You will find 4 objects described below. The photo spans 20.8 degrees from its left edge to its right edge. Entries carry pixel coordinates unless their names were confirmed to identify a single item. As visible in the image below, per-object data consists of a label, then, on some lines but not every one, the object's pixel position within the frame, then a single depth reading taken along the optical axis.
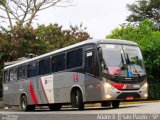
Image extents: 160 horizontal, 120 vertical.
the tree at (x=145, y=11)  55.17
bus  18.09
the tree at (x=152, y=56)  34.00
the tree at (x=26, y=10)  42.19
